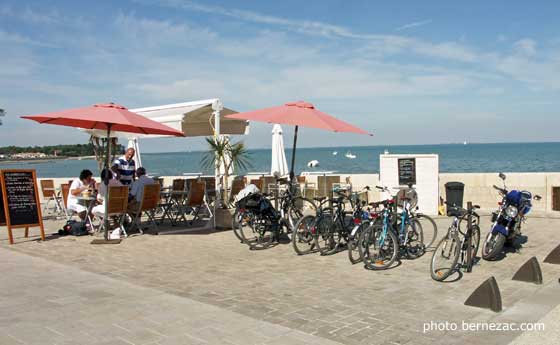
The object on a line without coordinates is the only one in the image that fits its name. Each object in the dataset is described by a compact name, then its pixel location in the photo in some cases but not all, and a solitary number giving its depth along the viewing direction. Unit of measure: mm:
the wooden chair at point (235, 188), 11297
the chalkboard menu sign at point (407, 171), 11711
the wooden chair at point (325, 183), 13125
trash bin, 11891
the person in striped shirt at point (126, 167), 9922
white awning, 10742
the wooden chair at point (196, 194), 9844
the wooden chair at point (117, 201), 8406
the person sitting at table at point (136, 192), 9094
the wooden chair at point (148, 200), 8852
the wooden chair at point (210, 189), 11316
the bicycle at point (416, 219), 7445
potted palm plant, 10484
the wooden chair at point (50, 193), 12568
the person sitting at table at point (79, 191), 9500
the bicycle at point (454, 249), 5996
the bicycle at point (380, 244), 6453
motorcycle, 7008
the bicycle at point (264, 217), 7980
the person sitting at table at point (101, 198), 8862
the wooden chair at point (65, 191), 10789
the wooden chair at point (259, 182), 12335
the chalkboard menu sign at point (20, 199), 8344
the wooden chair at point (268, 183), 12114
